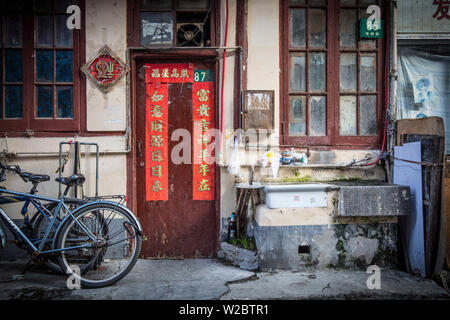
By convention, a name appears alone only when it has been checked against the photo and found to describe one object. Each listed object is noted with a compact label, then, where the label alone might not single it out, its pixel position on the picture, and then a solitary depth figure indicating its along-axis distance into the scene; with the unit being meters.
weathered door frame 4.35
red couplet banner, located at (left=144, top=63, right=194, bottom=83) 4.46
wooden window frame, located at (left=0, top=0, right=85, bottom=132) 4.33
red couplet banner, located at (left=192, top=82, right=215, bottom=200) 4.46
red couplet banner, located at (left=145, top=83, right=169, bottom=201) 4.46
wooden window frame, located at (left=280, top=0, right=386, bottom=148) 4.38
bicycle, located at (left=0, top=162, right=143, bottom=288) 3.36
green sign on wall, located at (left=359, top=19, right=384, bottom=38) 4.38
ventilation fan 4.45
